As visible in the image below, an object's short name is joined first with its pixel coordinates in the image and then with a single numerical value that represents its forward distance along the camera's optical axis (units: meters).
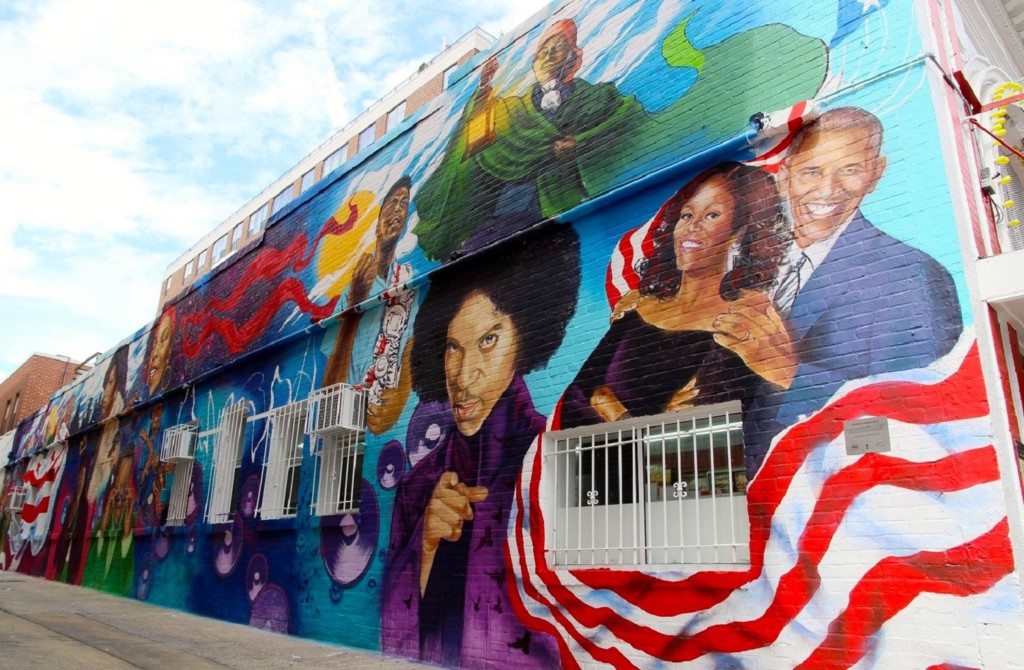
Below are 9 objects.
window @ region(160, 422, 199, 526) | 12.22
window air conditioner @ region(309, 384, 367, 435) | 8.64
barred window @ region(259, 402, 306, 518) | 9.91
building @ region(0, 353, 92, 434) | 27.67
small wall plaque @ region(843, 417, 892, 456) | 4.54
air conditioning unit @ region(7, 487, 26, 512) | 21.16
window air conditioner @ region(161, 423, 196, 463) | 12.26
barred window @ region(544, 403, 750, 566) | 5.41
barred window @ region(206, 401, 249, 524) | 11.12
